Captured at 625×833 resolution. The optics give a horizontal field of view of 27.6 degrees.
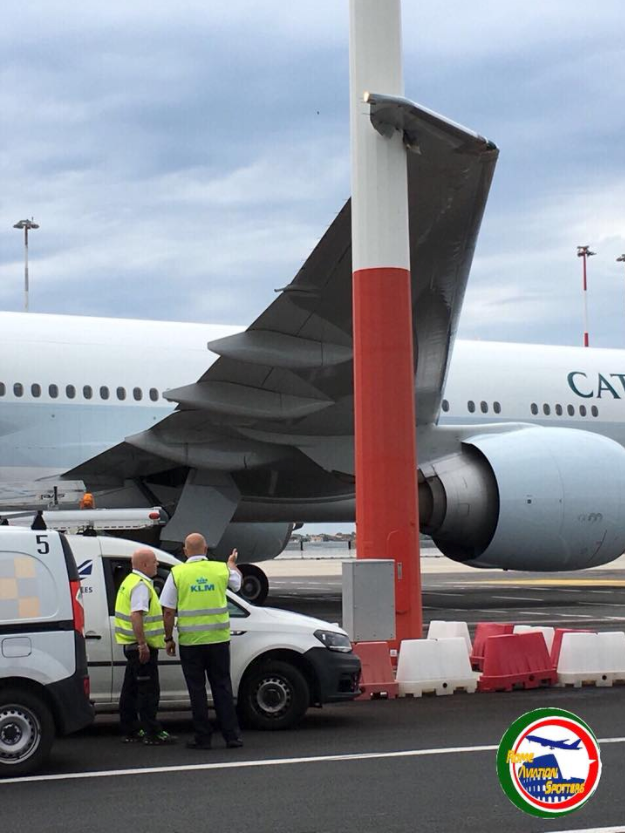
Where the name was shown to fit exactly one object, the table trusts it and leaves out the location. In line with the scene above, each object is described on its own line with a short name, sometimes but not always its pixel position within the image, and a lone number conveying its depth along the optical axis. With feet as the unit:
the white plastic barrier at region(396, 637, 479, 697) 41.81
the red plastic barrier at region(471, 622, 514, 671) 46.85
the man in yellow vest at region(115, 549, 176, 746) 33.40
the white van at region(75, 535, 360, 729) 35.32
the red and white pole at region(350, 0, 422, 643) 47.85
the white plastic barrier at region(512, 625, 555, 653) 46.33
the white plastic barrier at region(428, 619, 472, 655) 47.73
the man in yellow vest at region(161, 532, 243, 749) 32.83
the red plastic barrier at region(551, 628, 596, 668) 44.55
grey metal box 45.34
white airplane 58.34
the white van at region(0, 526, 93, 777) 29.32
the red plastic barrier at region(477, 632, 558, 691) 42.86
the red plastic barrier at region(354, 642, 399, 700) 41.47
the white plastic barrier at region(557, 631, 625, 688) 43.62
